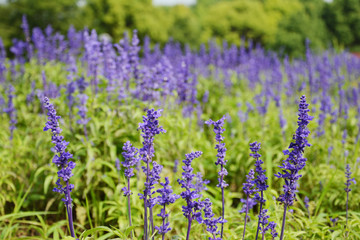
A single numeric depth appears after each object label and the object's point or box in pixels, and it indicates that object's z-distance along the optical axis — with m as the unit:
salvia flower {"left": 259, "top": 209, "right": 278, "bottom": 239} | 2.65
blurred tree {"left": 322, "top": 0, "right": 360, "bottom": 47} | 32.31
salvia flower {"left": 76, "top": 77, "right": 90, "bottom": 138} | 4.43
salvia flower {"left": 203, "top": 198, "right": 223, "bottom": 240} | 2.39
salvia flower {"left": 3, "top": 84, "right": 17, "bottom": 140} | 5.14
